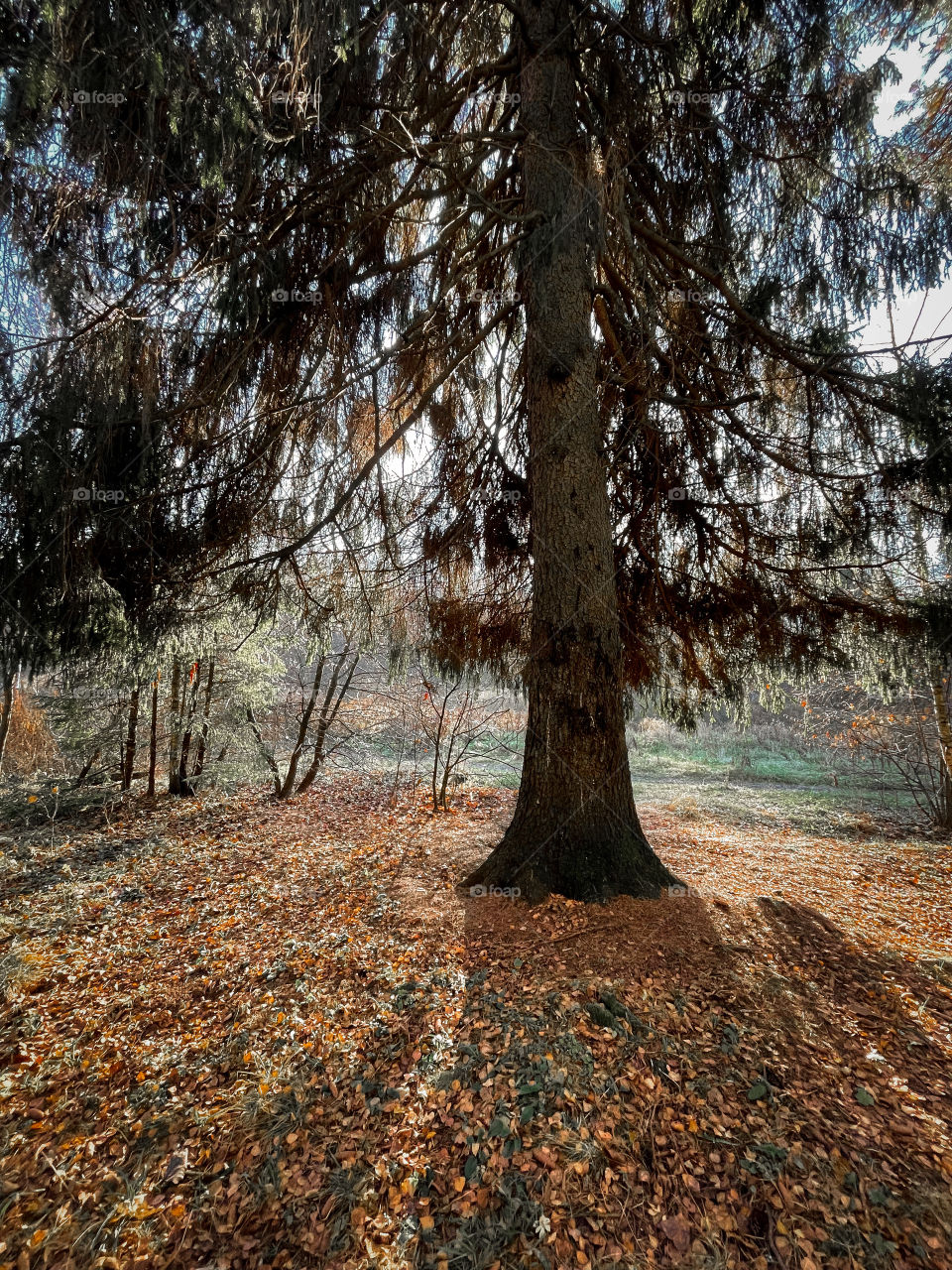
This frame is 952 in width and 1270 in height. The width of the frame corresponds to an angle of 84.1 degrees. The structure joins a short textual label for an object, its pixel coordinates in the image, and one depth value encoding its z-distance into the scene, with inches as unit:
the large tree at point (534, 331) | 99.7
